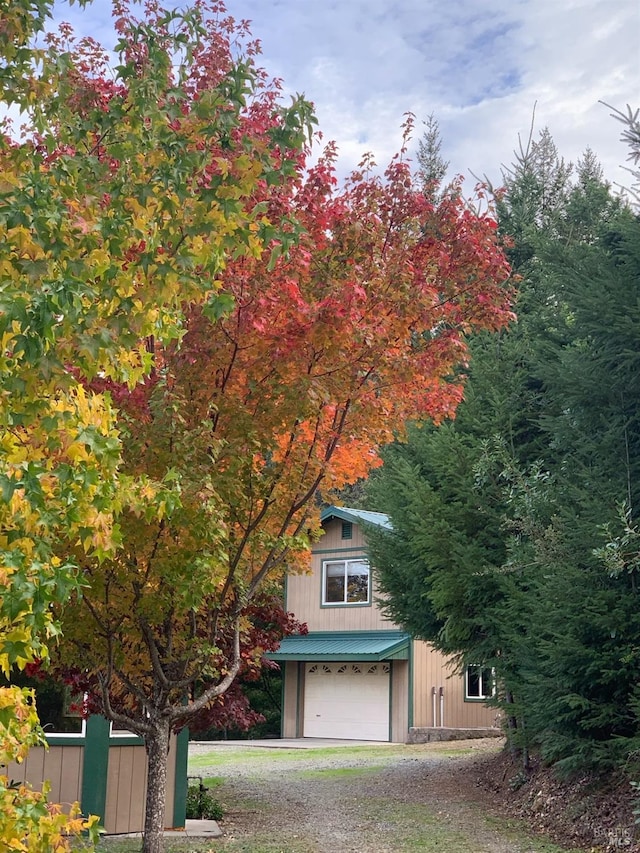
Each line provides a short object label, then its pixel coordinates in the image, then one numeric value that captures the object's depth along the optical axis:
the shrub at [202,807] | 11.98
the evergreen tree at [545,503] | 9.84
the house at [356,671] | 24.62
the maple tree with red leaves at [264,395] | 6.31
